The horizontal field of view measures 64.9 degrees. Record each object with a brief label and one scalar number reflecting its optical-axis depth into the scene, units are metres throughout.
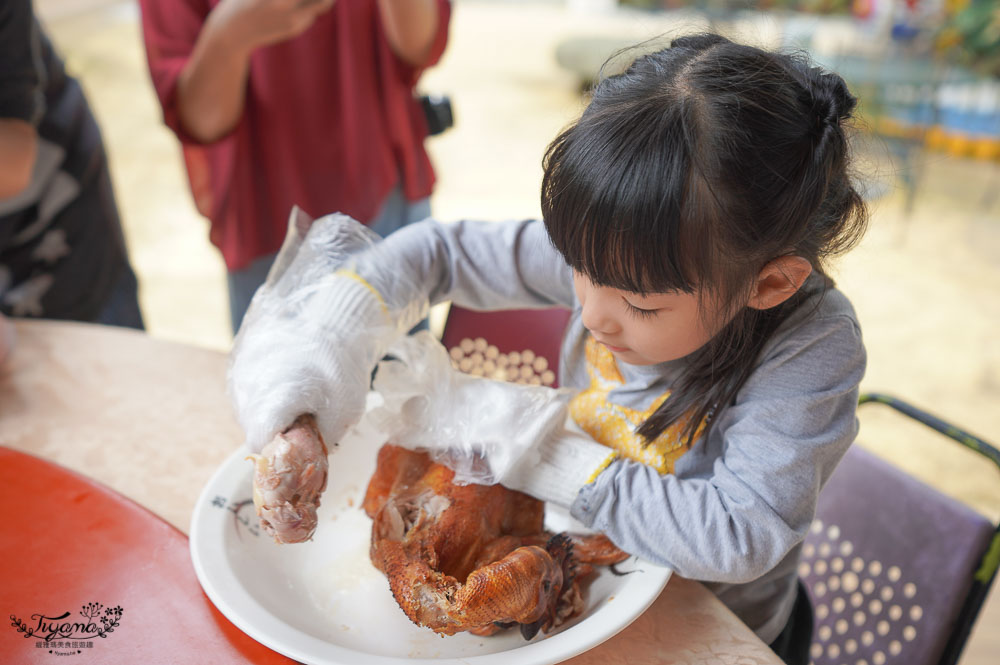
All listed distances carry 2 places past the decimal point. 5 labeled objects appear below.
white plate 0.71
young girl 0.70
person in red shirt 1.39
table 0.80
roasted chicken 0.74
